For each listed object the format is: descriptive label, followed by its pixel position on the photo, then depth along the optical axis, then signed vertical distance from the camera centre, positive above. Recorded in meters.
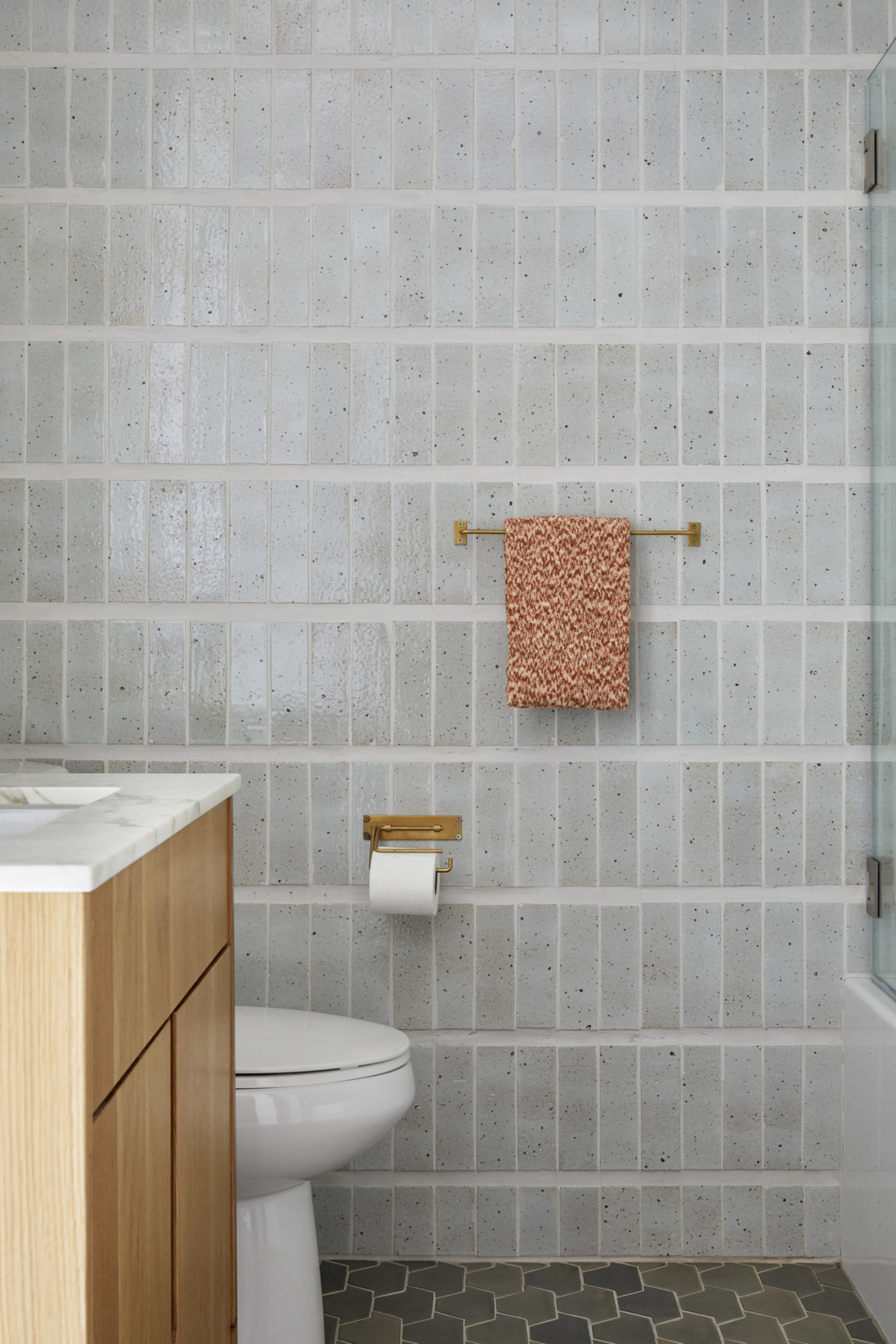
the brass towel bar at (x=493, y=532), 1.94 +0.24
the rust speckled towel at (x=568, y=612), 1.88 +0.09
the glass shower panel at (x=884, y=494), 1.87 +0.31
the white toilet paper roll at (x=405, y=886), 1.84 -0.38
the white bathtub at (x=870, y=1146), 1.75 -0.83
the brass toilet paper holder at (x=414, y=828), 1.97 -0.30
